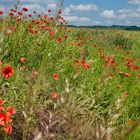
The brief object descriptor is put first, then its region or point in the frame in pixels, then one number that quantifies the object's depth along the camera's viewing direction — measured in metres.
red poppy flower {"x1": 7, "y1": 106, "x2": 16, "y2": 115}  1.65
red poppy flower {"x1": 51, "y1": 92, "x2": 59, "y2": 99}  2.47
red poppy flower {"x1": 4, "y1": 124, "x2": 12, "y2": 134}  1.42
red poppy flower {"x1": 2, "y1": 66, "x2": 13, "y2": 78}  2.09
